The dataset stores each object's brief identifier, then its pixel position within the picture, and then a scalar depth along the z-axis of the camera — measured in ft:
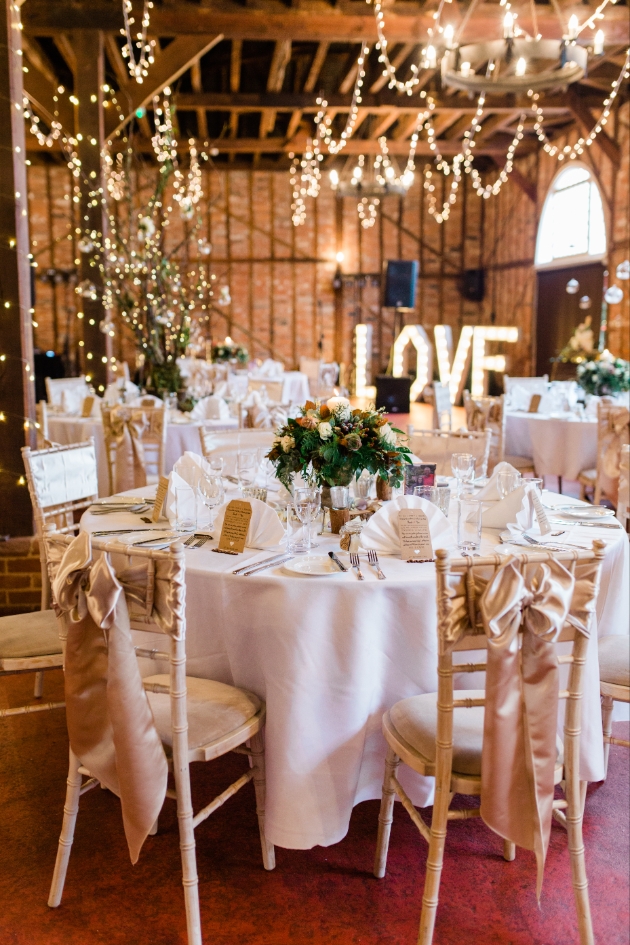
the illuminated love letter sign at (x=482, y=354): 45.55
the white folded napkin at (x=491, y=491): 9.62
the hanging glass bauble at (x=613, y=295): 29.40
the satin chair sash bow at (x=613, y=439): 16.33
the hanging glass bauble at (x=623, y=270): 28.07
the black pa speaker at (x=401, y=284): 46.32
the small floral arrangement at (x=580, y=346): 36.50
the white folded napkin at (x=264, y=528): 8.25
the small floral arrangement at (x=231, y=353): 32.78
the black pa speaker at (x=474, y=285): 51.01
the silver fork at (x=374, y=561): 7.27
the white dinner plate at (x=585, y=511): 9.30
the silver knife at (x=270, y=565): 7.41
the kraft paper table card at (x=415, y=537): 7.71
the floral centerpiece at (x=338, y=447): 8.50
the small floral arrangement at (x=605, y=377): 20.53
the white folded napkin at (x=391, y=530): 7.94
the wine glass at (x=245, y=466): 10.16
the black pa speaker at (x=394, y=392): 41.55
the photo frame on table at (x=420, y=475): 9.39
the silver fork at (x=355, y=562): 7.35
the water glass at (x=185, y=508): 8.87
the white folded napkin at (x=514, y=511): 8.68
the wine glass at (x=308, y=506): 8.00
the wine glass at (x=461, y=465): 9.70
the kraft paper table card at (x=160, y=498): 9.09
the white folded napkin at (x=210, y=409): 19.24
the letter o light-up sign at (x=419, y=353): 46.24
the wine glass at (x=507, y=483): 9.25
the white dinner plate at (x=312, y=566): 7.23
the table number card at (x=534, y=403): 20.94
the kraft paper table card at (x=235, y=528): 8.00
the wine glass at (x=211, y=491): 8.93
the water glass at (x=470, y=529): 7.99
